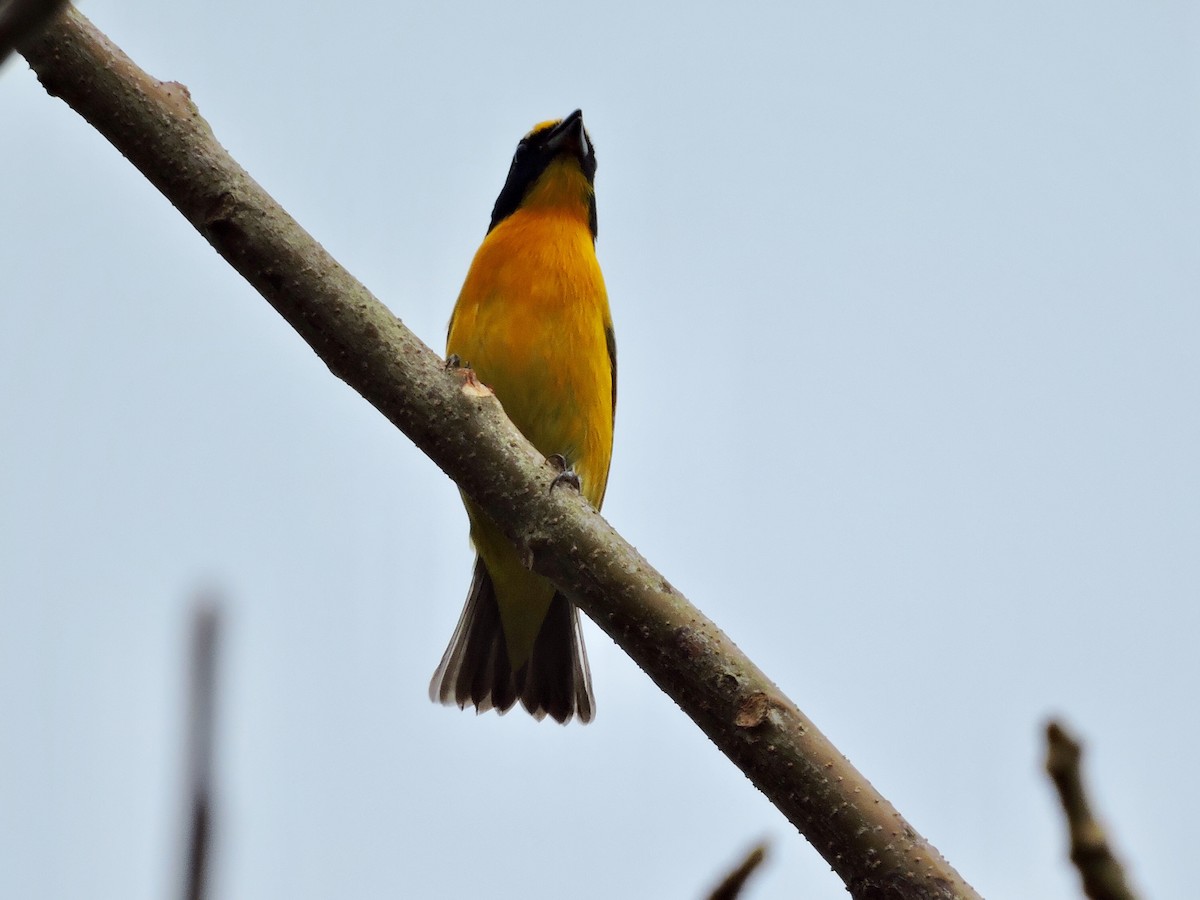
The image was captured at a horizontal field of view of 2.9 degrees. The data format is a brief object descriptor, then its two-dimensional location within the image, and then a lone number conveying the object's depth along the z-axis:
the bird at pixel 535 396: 4.00
